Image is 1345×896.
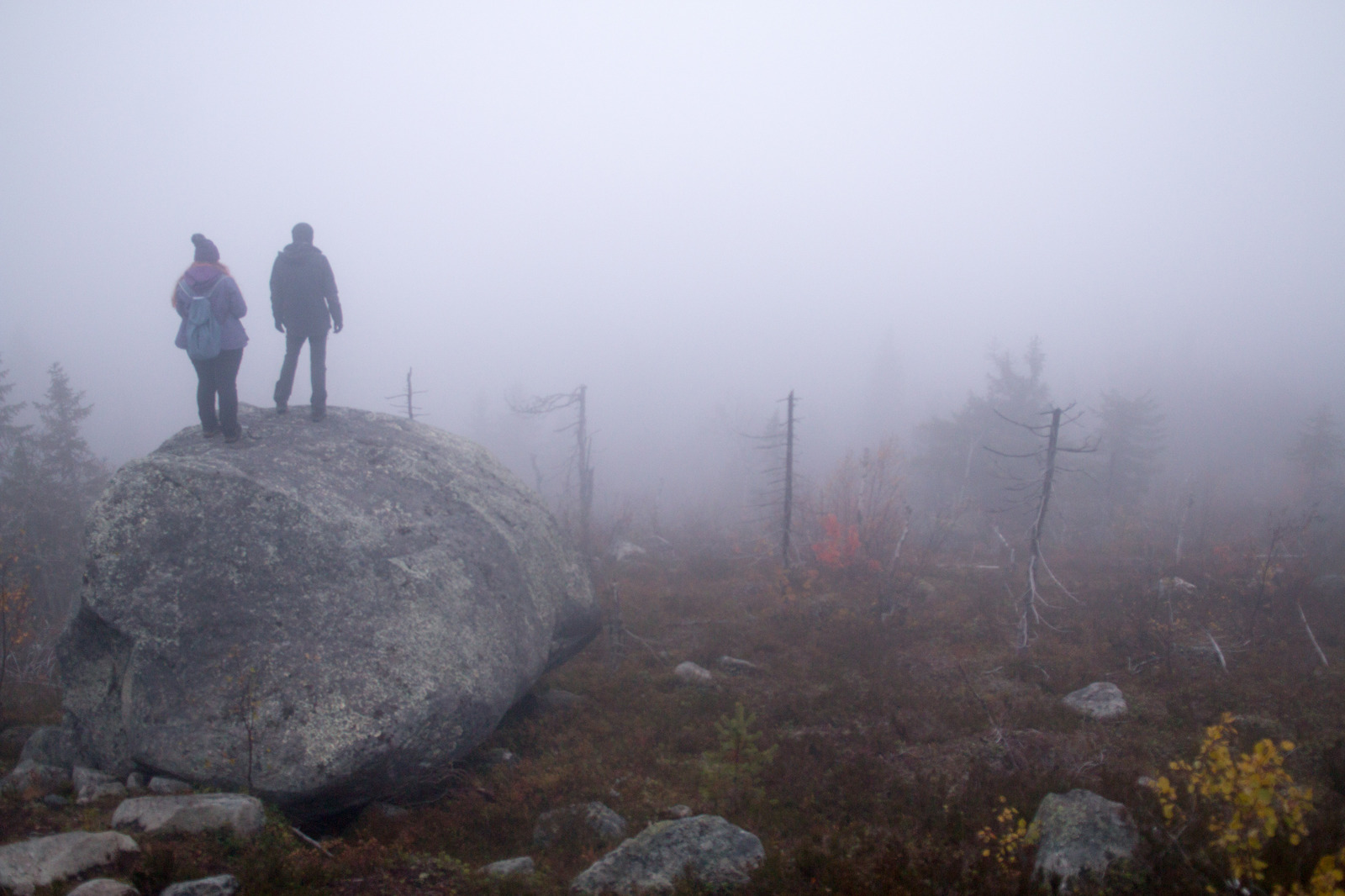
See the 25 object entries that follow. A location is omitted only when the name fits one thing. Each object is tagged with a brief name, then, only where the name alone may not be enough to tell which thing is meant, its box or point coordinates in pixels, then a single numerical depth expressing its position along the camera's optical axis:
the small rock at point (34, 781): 6.72
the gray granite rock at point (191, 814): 5.81
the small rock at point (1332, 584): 15.20
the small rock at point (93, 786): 6.85
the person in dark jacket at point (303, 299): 10.01
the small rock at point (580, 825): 7.23
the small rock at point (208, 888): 4.70
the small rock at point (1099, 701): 10.62
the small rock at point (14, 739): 9.02
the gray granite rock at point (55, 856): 4.67
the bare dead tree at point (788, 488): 19.31
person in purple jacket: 8.94
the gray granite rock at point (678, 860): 5.64
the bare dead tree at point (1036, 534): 13.28
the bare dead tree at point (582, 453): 25.41
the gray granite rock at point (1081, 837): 5.55
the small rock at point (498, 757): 9.02
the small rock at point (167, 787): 6.83
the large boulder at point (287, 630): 7.10
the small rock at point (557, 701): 11.05
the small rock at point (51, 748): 8.00
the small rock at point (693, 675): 12.40
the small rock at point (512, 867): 6.15
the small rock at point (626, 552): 24.73
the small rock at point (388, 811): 7.52
